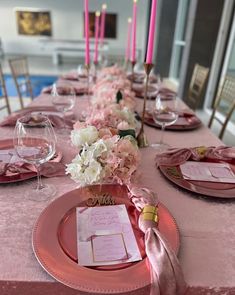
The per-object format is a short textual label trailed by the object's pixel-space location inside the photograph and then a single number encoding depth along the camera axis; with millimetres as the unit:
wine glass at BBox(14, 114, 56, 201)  764
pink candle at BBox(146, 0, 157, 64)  862
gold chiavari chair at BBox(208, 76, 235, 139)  1869
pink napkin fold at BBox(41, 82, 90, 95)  1952
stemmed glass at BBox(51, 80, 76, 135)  1348
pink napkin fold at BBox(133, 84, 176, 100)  1963
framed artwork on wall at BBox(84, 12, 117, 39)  9005
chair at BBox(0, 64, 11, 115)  2234
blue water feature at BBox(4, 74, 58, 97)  5197
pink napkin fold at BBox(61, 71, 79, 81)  2547
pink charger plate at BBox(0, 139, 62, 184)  806
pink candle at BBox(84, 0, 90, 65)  1107
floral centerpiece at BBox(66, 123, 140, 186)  714
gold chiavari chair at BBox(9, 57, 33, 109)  2457
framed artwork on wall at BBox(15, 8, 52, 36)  9156
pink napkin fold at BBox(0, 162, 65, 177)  847
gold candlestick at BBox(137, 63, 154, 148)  1121
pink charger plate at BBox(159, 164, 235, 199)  795
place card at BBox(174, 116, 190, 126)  1402
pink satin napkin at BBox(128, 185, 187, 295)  488
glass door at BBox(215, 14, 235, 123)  3348
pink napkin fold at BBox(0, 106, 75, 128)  1270
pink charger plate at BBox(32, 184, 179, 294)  490
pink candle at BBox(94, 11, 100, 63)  1785
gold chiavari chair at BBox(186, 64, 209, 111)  2283
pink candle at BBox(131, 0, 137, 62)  1266
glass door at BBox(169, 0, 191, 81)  5067
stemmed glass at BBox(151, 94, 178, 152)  1158
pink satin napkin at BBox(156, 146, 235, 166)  969
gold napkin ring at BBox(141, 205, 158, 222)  607
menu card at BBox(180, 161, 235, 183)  876
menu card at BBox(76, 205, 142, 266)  547
